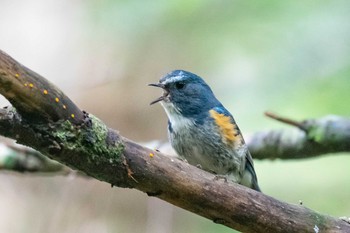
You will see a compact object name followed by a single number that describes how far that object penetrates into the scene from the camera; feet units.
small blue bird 28.89
